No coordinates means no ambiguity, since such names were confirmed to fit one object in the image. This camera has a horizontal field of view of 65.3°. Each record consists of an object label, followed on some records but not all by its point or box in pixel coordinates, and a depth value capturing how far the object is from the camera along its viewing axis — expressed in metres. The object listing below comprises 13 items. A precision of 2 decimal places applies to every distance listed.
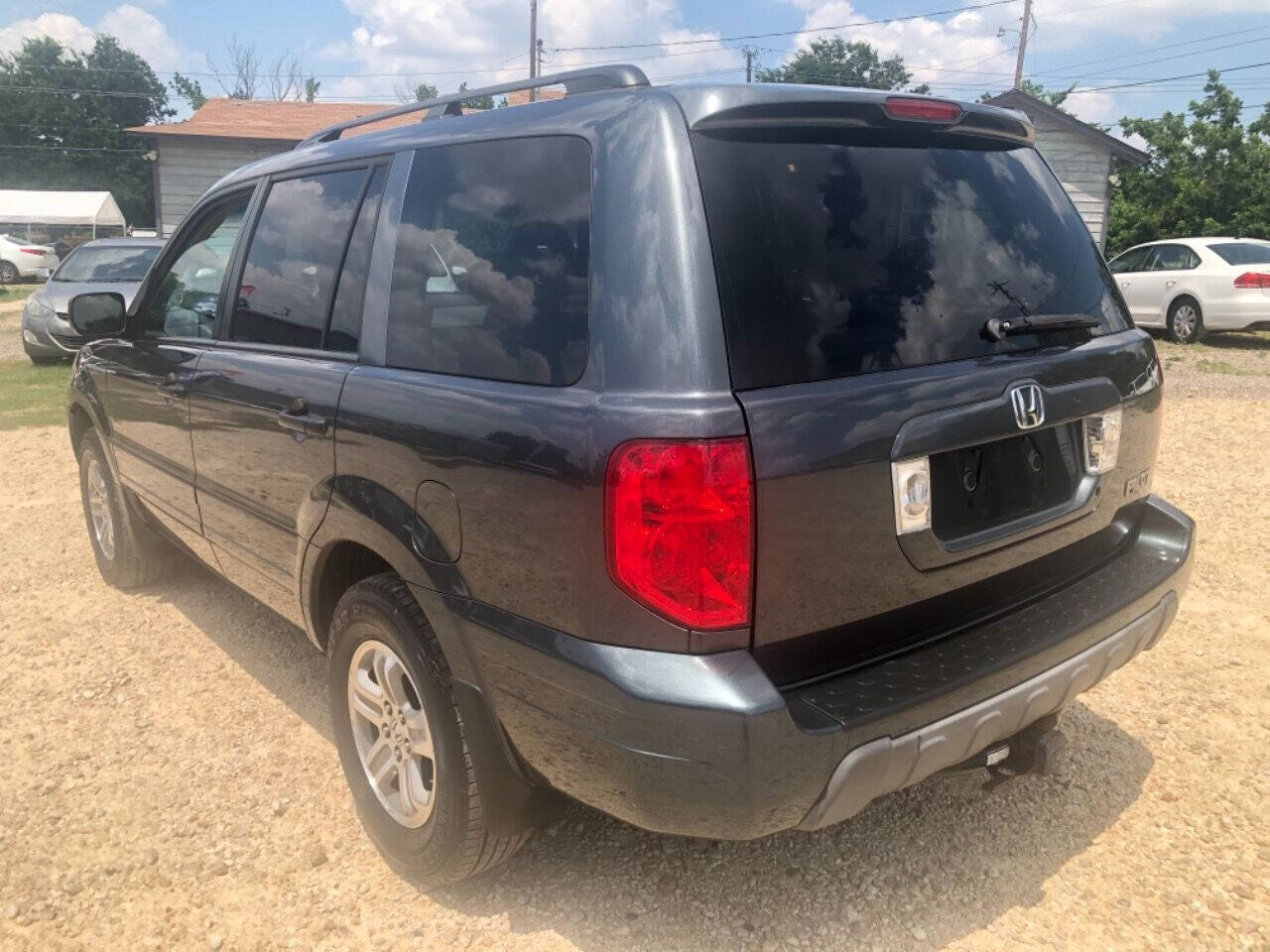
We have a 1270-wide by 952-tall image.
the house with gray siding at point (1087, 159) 22.61
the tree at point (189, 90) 78.56
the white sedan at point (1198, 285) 13.74
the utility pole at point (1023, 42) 37.28
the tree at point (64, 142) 65.44
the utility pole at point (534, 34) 36.00
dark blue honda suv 1.88
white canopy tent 44.12
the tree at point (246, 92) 58.81
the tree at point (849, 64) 66.69
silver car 12.50
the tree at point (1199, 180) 24.58
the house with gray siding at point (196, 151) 23.56
